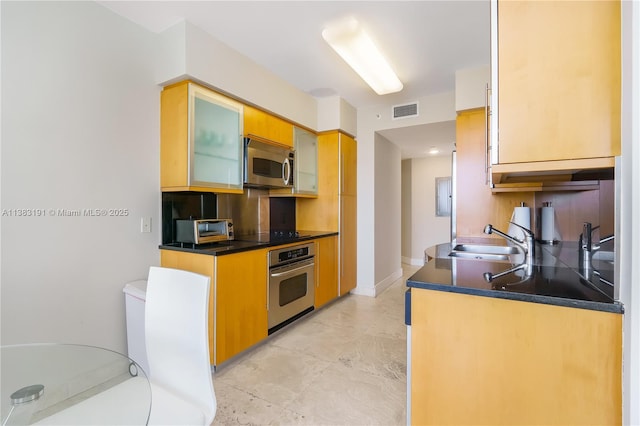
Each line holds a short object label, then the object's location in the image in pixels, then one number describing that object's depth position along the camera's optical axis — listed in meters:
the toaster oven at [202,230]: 2.36
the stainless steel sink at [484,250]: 2.36
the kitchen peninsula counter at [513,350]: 1.00
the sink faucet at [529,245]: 1.81
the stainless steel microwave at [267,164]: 2.79
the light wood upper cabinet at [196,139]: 2.29
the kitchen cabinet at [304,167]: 3.54
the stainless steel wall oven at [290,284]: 2.73
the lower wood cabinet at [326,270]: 3.41
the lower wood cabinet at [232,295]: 2.17
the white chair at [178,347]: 1.17
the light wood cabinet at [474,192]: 3.01
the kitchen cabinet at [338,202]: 3.81
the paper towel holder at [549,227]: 2.60
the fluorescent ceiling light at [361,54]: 2.26
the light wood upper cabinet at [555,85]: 1.02
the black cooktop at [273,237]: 2.90
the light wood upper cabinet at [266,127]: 2.84
